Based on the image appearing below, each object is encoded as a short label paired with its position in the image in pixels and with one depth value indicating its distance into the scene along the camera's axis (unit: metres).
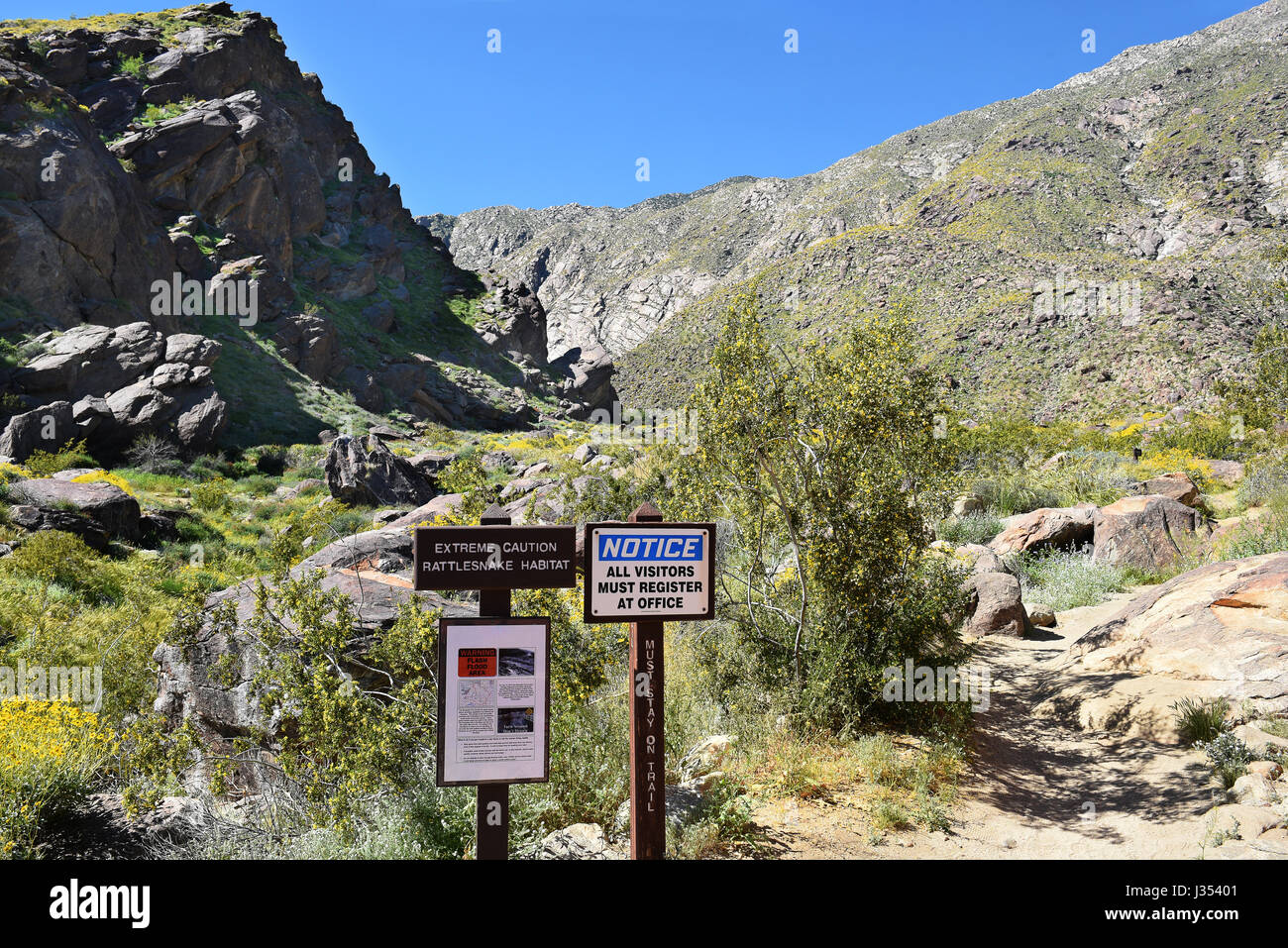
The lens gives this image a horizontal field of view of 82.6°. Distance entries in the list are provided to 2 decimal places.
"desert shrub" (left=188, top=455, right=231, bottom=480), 24.92
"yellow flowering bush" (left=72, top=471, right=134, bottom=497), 18.11
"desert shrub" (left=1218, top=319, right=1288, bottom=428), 15.86
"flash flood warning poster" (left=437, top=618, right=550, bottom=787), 3.98
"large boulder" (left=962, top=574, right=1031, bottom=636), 10.77
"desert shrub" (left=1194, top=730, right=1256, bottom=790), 5.82
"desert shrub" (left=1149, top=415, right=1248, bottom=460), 22.16
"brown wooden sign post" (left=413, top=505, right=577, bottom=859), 4.05
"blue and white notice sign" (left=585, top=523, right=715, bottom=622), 4.37
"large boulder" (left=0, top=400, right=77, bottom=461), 20.98
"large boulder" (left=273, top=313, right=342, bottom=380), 38.12
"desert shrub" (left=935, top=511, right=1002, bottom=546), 15.01
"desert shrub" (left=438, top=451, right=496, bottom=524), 6.48
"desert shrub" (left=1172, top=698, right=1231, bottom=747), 6.61
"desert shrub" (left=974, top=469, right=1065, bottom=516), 17.70
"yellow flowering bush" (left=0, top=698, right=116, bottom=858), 5.36
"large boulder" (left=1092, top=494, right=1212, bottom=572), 12.34
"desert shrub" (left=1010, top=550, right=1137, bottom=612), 11.78
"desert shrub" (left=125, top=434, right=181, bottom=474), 24.16
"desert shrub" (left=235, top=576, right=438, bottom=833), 4.98
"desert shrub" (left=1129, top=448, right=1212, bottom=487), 18.84
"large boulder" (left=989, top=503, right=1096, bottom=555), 13.71
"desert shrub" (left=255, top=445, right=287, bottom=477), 27.92
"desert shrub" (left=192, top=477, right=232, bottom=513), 21.80
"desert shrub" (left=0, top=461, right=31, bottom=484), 17.02
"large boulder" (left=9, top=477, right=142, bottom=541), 15.98
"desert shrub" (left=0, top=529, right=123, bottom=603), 12.68
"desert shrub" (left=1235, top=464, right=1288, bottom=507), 14.31
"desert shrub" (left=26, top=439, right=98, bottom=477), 19.92
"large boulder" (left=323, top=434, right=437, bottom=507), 21.92
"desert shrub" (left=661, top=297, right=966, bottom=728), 7.02
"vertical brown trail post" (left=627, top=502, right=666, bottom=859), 4.27
